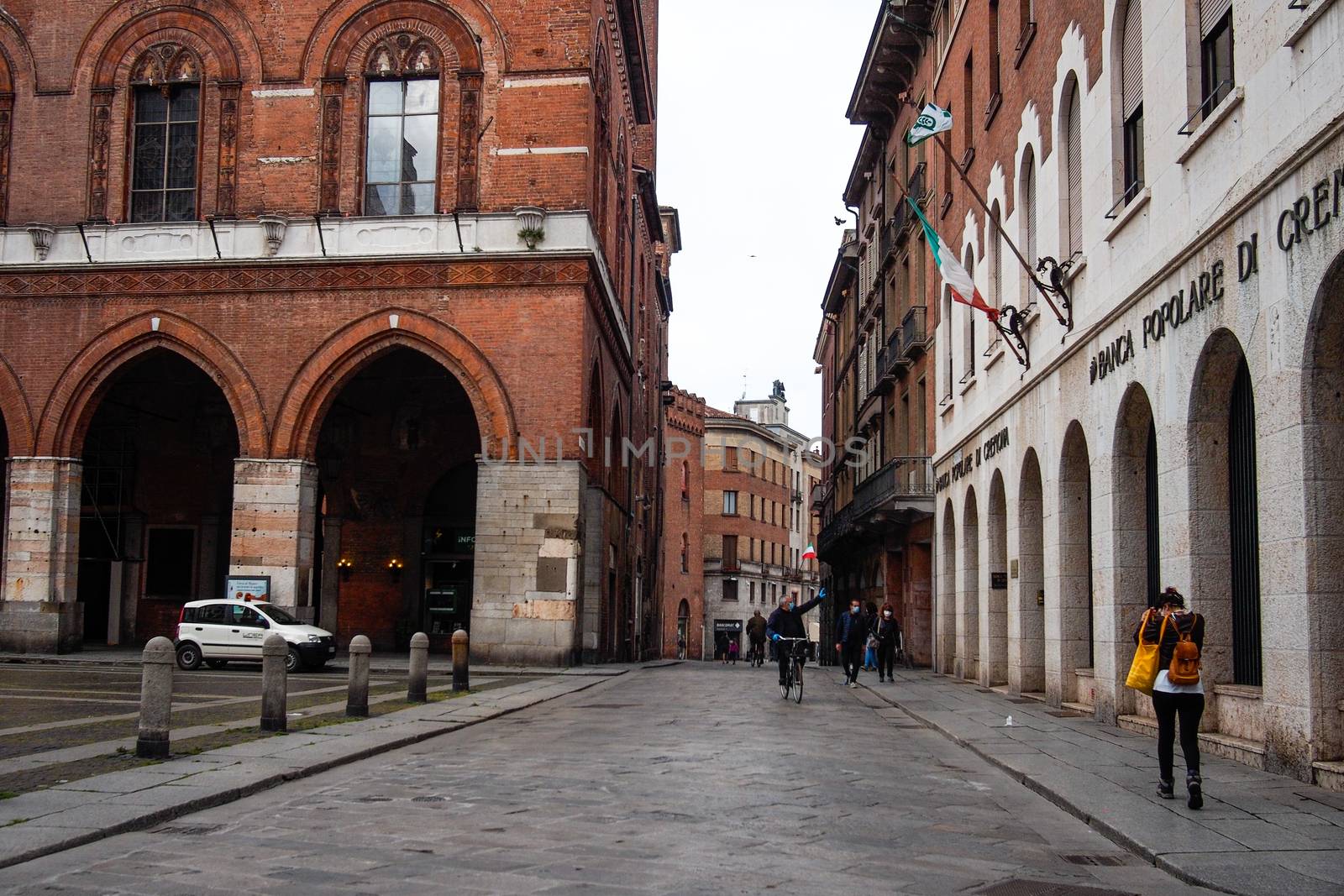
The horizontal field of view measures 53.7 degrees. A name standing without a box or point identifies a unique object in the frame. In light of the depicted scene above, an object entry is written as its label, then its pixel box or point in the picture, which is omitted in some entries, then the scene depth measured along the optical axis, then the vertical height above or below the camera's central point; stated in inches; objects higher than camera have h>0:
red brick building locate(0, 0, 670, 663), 1115.9 +279.8
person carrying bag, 370.0 -23.7
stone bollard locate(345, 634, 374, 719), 582.9 -45.9
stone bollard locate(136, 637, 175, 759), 422.9 -41.2
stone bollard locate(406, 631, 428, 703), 673.0 -48.2
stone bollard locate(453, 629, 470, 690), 767.7 -47.8
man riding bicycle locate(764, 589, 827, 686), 847.7 -24.9
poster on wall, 1098.7 -10.9
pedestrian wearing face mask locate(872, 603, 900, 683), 1053.2 -46.3
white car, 1011.9 -45.6
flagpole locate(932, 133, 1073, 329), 692.1 +162.8
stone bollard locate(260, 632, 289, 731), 515.3 -44.0
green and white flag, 795.4 +275.3
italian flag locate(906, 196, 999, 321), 801.6 +186.8
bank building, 401.7 +93.1
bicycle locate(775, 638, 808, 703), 815.5 -54.6
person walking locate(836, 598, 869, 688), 1039.0 -47.1
